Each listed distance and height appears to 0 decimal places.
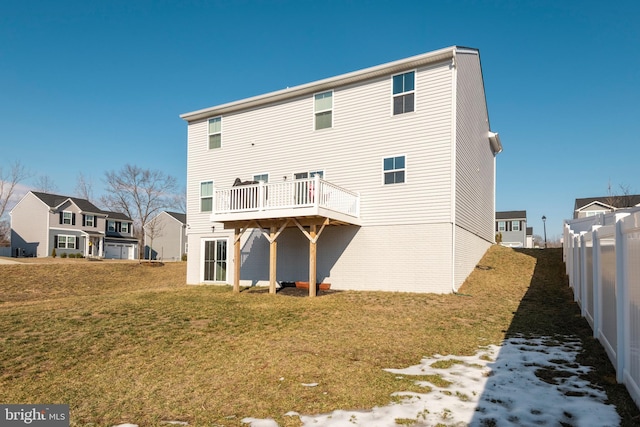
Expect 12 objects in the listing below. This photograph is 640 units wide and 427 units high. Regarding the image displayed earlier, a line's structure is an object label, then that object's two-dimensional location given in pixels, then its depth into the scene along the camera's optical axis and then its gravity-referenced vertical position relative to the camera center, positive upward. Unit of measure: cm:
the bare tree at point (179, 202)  5005 +450
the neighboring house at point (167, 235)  4581 +15
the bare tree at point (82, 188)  5131 +627
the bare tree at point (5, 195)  4015 +414
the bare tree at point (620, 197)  3409 +389
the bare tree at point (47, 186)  5031 +637
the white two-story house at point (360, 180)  1268 +207
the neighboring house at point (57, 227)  3725 +87
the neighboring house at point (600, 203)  3547 +345
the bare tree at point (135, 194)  4494 +501
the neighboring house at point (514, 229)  4053 +105
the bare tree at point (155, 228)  4641 +100
